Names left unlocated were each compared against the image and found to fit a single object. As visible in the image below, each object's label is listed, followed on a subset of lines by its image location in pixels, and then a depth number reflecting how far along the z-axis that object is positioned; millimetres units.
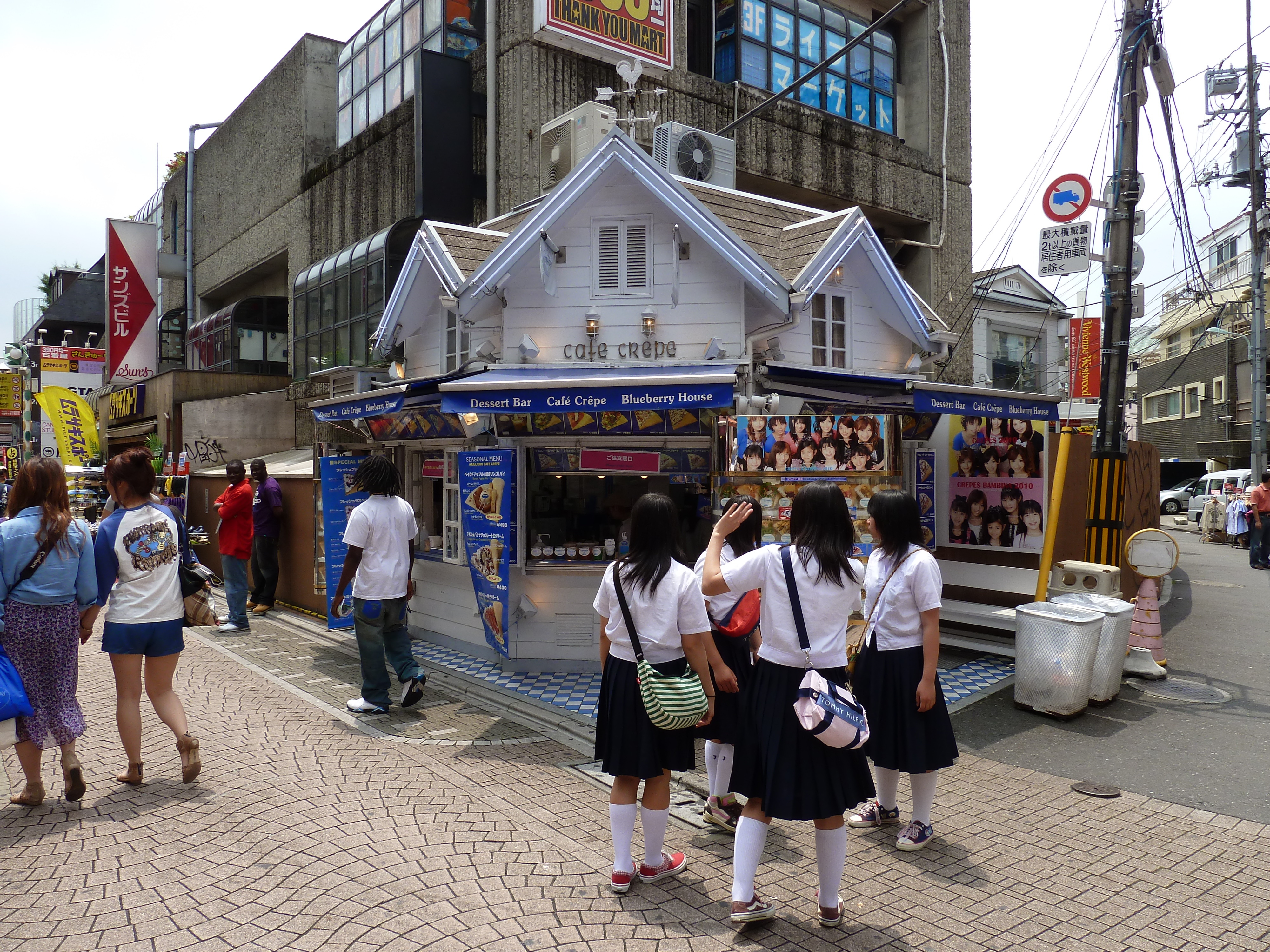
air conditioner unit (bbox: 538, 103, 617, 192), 11484
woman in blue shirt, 4562
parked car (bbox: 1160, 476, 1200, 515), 31016
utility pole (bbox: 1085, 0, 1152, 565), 9062
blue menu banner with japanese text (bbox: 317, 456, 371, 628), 9141
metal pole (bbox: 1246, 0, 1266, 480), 20625
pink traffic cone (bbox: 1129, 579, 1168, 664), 7918
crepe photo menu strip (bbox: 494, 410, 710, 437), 8109
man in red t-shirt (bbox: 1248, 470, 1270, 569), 15820
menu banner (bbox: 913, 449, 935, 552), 9922
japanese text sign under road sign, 9453
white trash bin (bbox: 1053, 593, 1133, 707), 6836
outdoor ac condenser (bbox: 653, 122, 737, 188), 11812
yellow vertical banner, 19547
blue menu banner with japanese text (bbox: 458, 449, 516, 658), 7715
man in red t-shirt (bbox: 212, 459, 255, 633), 9953
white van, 25784
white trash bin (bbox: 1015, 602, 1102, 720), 6512
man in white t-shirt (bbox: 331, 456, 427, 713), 6609
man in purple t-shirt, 10969
